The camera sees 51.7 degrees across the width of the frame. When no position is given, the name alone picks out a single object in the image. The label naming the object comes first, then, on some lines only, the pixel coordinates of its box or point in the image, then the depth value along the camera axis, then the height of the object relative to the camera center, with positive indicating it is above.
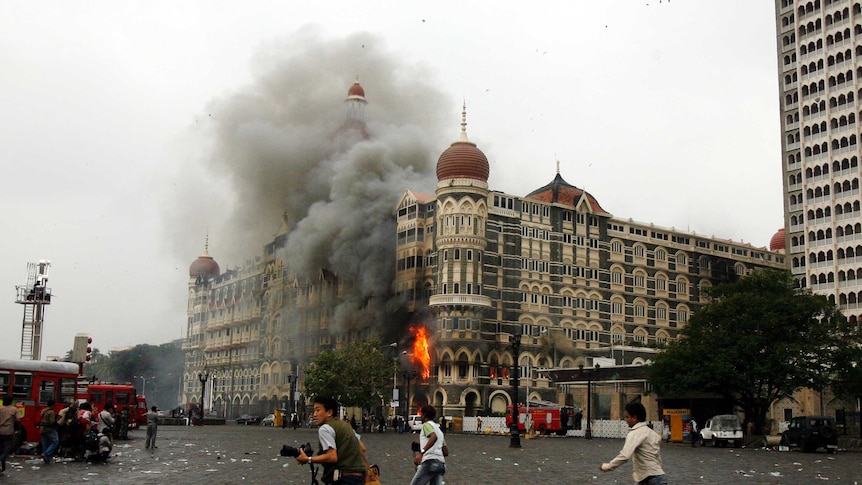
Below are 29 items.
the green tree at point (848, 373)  51.16 +0.77
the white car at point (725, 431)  45.25 -2.32
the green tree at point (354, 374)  76.81 +0.51
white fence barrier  59.78 -3.14
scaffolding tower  64.81 +5.49
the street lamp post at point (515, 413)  41.12 -1.44
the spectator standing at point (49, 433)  24.64 -1.55
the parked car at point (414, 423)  69.32 -3.32
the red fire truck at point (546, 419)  62.88 -2.54
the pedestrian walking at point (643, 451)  11.25 -0.84
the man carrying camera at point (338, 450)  10.53 -0.82
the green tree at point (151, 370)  166.25 +1.43
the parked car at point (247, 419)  102.98 -4.63
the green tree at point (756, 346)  50.06 +2.23
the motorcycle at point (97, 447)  25.58 -1.99
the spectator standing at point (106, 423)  29.18 -1.50
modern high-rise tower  89.31 +24.67
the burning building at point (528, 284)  83.06 +9.98
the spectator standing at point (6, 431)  21.05 -1.28
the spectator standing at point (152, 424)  33.81 -1.77
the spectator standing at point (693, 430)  45.97 -2.37
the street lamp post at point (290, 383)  99.50 -0.39
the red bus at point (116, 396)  50.53 -1.09
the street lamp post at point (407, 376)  78.03 +0.46
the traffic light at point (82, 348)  52.80 +1.77
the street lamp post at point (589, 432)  57.16 -3.14
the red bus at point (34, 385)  29.41 -0.29
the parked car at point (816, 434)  39.62 -2.11
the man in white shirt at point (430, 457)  13.75 -1.16
